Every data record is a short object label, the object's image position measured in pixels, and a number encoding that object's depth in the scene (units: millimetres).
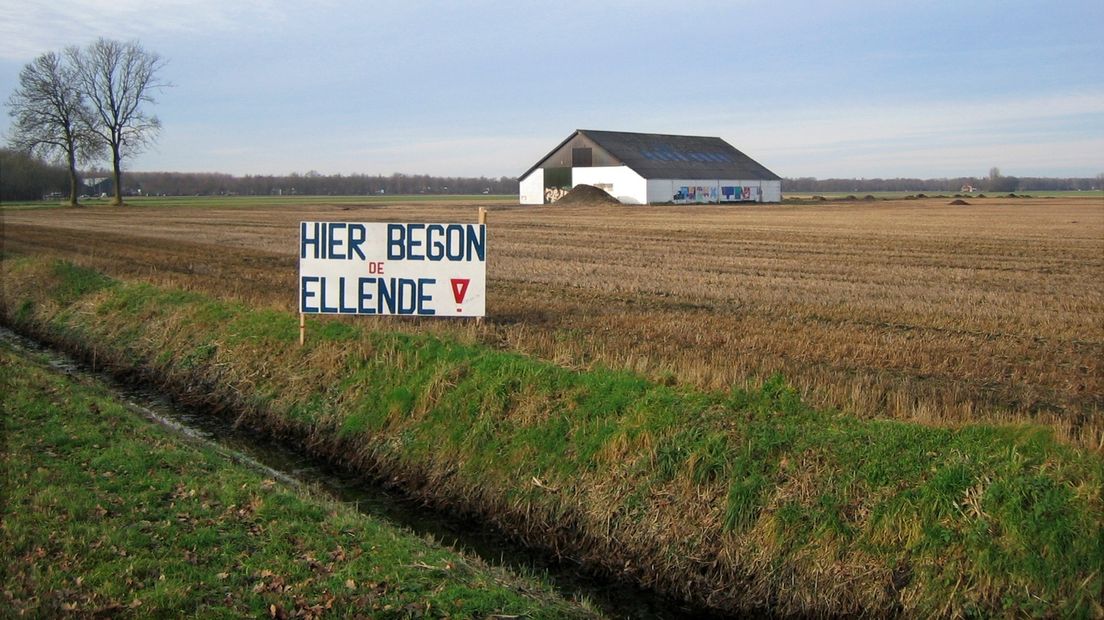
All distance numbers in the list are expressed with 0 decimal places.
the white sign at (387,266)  14328
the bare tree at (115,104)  79812
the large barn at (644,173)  78875
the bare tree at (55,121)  74688
